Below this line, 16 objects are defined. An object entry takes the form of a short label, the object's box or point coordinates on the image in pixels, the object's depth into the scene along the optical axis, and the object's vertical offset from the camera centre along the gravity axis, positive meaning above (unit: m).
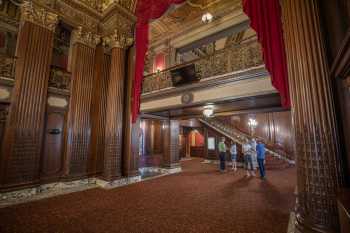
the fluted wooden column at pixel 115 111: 6.02 +1.07
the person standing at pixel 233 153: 8.95 -0.81
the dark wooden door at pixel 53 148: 5.42 -0.32
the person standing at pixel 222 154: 8.57 -0.84
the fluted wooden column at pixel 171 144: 9.08 -0.32
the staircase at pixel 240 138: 10.12 +0.01
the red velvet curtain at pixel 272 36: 2.92 +1.92
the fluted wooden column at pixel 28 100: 4.66 +1.17
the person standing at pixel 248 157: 8.20 -0.96
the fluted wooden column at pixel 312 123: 1.81 +0.18
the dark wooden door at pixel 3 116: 4.74 +0.63
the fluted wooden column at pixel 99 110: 6.45 +1.13
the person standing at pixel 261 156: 6.70 -0.73
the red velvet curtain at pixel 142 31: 5.11 +3.87
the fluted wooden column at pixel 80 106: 5.88 +1.22
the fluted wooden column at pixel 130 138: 6.52 +0.01
